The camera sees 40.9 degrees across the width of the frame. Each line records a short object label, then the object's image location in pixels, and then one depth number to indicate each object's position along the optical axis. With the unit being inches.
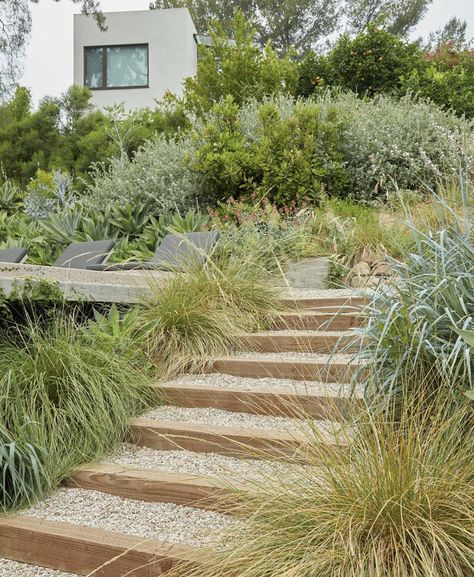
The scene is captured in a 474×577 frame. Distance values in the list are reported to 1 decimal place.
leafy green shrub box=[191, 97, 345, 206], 292.4
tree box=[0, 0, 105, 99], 604.4
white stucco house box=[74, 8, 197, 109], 653.9
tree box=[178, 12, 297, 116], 399.9
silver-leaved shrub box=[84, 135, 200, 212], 311.0
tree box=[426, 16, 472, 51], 1031.6
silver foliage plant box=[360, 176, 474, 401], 104.7
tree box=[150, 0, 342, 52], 978.7
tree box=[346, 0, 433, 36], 972.6
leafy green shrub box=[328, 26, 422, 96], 450.3
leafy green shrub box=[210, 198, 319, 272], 209.5
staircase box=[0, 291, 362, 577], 92.7
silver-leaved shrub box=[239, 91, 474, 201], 302.4
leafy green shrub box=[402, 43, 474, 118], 411.8
